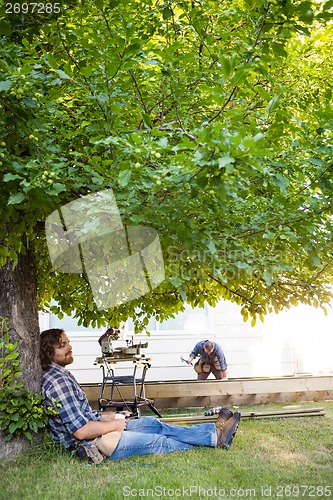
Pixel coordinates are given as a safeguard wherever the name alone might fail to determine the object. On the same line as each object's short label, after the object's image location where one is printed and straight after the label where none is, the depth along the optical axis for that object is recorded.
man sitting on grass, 4.25
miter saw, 7.07
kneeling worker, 9.41
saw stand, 6.64
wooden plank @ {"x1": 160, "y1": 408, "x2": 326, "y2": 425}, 5.83
